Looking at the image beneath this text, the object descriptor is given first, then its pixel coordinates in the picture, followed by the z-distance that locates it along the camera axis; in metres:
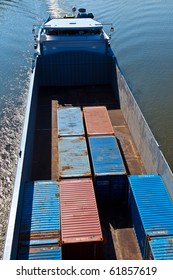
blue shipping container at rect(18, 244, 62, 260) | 10.10
